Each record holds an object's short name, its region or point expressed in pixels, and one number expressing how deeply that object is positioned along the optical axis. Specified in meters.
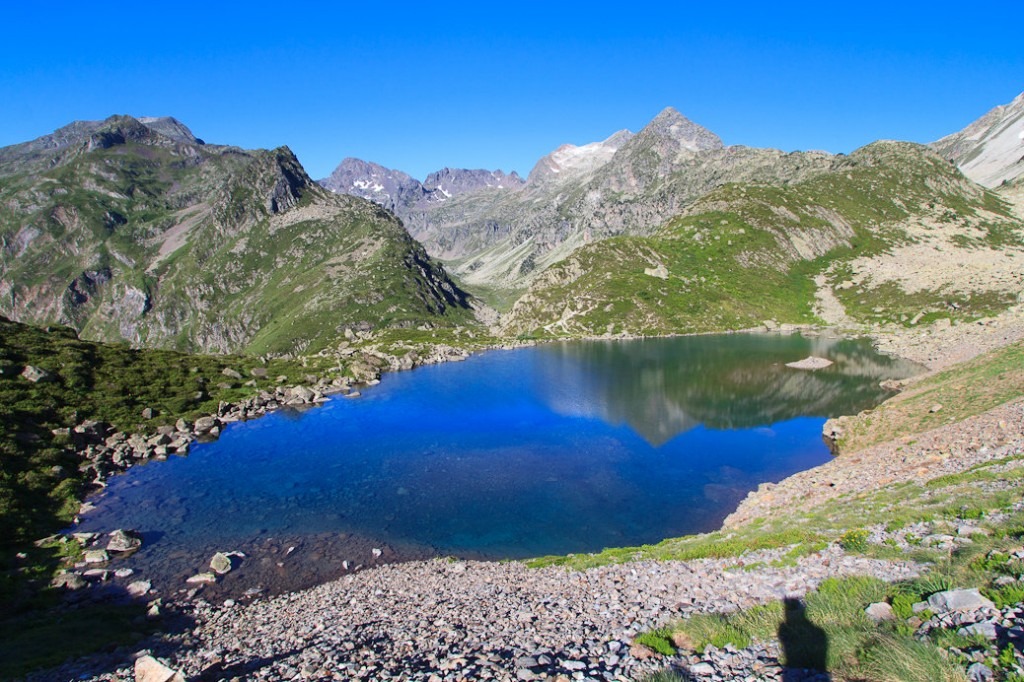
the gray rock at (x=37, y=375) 70.38
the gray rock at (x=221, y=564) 39.28
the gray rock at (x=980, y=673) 11.36
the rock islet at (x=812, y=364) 106.62
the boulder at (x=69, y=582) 36.47
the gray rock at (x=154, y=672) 21.05
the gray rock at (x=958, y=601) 14.26
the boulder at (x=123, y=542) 42.56
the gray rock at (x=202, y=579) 37.84
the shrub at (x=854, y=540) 24.14
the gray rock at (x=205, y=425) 77.94
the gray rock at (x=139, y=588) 36.38
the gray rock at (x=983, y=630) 12.75
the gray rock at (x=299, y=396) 98.50
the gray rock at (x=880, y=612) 16.28
